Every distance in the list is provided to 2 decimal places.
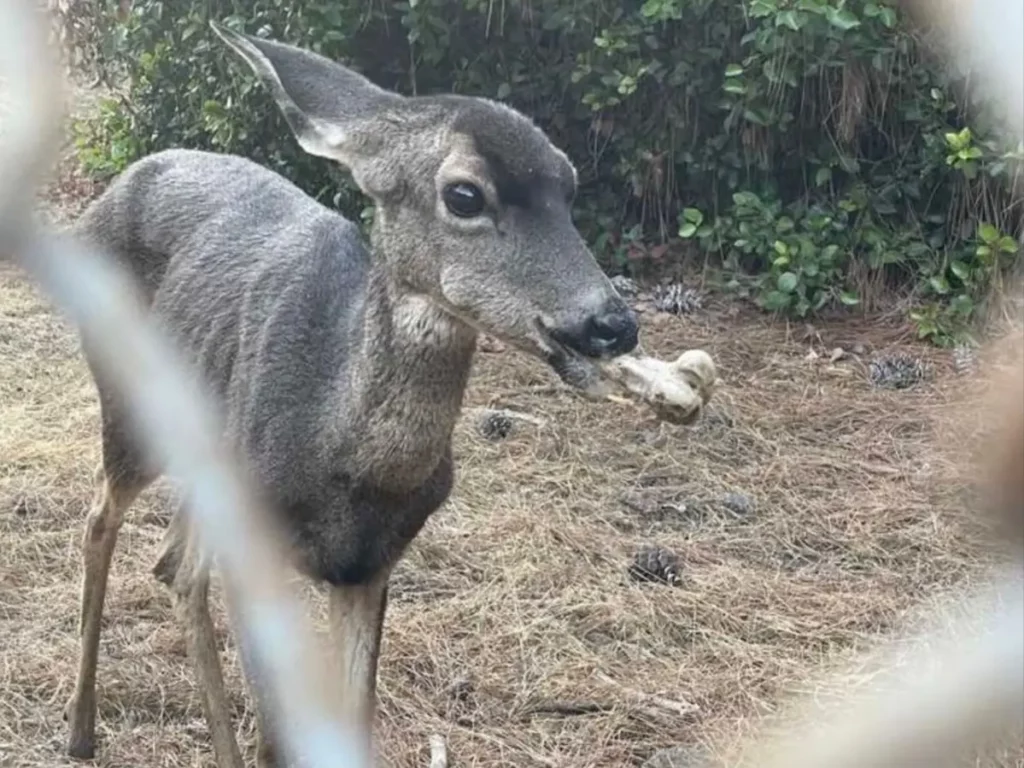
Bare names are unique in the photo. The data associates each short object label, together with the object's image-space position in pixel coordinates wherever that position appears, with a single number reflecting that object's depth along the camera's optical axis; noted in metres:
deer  2.64
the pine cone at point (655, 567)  4.48
